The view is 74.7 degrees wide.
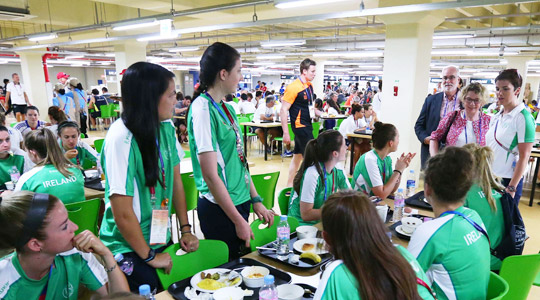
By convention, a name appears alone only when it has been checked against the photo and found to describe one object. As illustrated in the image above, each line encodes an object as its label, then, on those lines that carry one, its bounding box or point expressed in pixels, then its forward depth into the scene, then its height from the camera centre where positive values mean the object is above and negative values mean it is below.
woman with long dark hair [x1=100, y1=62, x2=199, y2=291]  1.44 -0.36
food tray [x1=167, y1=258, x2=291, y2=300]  1.51 -0.88
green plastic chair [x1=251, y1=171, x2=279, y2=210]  3.20 -0.93
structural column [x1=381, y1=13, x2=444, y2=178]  5.82 +0.21
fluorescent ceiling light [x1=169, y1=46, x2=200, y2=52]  10.40 +1.05
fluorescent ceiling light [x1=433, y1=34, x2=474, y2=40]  6.72 +0.86
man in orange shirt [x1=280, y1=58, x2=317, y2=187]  4.96 -0.40
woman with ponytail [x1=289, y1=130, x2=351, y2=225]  2.44 -0.65
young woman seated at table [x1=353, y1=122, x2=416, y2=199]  2.78 -0.67
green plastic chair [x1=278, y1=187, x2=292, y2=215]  2.89 -0.95
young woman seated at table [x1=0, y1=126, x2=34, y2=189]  3.29 -0.74
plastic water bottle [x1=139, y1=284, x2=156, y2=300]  1.31 -0.75
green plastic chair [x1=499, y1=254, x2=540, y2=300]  1.58 -0.86
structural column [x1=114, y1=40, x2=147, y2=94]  10.22 +0.90
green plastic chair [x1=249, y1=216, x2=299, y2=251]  2.05 -0.88
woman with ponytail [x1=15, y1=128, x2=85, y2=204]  2.45 -0.62
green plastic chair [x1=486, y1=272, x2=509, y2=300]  1.46 -0.85
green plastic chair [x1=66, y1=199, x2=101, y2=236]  2.41 -0.89
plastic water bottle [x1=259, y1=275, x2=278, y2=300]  1.37 -0.81
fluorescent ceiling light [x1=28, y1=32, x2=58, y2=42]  7.74 +1.08
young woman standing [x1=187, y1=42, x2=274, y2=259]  1.79 -0.36
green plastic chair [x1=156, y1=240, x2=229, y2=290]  1.68 -0.87
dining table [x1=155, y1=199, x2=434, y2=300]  1.54 -0.89
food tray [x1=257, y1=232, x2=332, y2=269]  1.72 -0.88
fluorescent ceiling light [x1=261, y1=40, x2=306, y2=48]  8.07 +0.93
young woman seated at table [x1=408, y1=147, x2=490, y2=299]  1.40 -0.66
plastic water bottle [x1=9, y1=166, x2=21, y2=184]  3.24 -0.81
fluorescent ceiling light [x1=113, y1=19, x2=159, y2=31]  6.28 +1.09
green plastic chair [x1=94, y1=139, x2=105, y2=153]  5.02 -0.83
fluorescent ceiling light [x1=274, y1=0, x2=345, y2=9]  4.57 +1.04
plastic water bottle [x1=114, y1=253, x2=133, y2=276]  1.51 -0.76
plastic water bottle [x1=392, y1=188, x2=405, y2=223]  2.35 -0.83
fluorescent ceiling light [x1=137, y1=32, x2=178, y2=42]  6.58 +0.97
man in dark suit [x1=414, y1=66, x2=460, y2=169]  3.76 -0.28
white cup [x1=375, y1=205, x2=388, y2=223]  2.24 -0.81
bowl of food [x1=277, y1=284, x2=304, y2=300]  1.44 -0.86
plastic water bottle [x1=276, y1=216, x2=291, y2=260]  1.88 -0.84
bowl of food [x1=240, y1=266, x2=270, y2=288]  1.55 -0.86
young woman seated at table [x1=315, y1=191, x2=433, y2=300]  1.05 -0.54
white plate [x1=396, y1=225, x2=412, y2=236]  2.04 -0.87
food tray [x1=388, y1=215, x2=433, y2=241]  2.03 -0.88
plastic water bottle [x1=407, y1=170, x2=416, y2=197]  2.78 -0.83
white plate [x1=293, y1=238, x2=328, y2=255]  1.86 -0.87
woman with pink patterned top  2.98 -0.35
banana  1.76 -0.86
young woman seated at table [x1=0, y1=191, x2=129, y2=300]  1.23 -0.63
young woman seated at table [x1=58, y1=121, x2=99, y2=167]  3.65 -0.62
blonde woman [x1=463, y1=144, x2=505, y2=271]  2.01 -0.69
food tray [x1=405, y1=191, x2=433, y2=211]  2.58 -0.89
